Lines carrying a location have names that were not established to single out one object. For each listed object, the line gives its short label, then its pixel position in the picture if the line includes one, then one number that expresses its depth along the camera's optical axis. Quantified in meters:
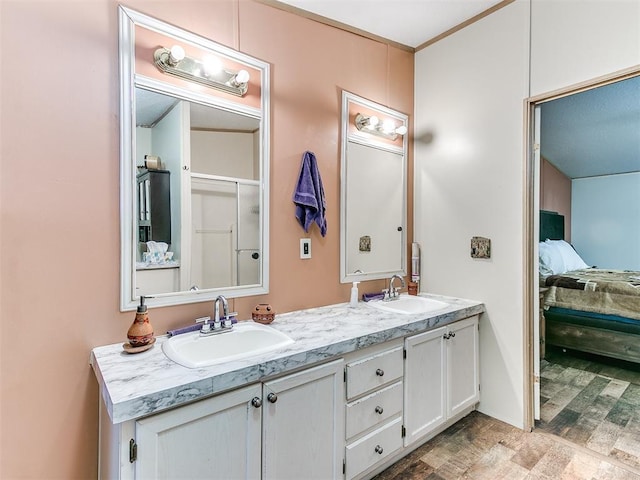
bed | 2.94
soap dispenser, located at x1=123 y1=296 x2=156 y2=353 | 1.32
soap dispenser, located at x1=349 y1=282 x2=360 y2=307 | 2.19
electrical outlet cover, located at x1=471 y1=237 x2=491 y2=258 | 2.29
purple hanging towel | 2.00
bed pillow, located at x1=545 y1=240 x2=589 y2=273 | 4.05
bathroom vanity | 1.04
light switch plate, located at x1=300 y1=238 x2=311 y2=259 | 2.07
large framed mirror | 1.49
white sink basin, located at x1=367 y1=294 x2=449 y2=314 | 2.23
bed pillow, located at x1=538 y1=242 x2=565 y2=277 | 3.73
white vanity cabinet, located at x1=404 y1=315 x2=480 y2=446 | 1.83
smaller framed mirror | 2.30
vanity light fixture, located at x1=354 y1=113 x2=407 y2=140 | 2.37
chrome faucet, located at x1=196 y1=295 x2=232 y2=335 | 1.56
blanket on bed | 2.94
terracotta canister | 1.74
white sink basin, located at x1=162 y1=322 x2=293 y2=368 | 1.37
